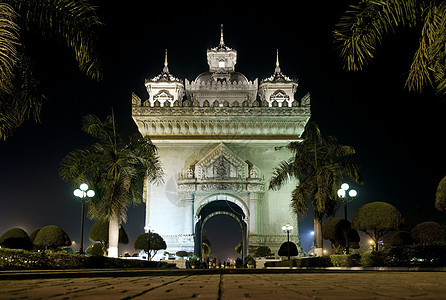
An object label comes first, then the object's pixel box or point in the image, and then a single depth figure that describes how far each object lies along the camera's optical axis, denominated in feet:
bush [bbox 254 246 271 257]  96.37
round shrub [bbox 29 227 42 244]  97.99
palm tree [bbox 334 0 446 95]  26.30
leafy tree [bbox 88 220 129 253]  97.86
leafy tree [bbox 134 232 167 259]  91.20
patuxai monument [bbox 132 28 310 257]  103.14
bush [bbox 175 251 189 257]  97.38
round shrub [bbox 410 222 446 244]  81.10
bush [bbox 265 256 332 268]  57.62
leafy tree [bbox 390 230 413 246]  93.84
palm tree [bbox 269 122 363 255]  64.69
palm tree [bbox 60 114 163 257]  59.93
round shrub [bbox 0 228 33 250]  68.80
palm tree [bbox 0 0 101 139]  30.32
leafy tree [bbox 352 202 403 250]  76.18
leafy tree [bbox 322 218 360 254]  90.96
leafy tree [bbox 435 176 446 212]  65.41
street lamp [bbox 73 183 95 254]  57.72
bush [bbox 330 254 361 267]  51.60
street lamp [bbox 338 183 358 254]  59.88
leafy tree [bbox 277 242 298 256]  92.93
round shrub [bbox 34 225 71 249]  84.58
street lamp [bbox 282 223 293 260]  93.08
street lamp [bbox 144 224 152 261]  90.43
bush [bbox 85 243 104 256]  101.09
